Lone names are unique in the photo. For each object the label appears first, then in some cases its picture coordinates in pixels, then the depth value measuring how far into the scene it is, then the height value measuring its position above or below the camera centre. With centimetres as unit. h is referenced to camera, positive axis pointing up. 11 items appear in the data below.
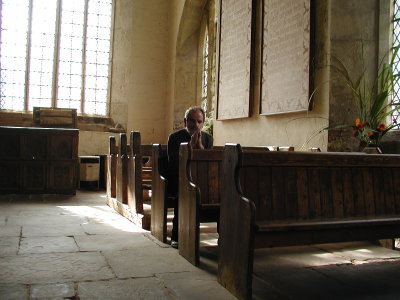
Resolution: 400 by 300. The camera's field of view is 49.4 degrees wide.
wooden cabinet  632 -1
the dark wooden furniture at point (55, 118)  834 +79
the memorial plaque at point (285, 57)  496 +130
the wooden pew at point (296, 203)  228 -23
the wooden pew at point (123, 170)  491 -11
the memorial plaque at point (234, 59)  632 +160
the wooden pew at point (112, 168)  560 -10
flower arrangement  393 +64
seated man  370 +19
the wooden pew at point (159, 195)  356 -28
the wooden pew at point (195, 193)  289 -23
